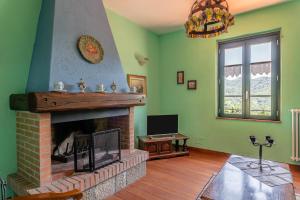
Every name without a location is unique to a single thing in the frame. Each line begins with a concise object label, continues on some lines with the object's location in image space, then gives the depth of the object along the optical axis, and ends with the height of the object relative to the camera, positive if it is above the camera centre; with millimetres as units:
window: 3129 +309
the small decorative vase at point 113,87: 2543 +115
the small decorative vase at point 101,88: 2315 +92
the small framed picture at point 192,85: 3901 +212
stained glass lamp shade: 1680 +712
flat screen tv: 3588 -577
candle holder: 2084 -796
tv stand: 3410 -947
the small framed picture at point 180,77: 4074 +396
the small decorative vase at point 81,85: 2156 +122
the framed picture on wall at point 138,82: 3572 +272
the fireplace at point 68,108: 1849 -130
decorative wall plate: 2309 +602
